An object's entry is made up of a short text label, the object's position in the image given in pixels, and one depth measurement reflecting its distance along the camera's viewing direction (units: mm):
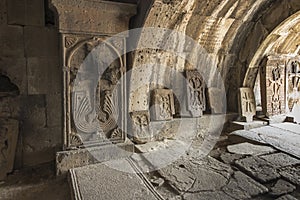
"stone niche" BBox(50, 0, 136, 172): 2266
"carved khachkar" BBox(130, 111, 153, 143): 2966
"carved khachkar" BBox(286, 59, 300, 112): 4098
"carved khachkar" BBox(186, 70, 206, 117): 3529
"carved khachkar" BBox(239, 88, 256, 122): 3881
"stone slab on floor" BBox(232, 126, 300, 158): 2881
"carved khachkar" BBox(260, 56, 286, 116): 3825
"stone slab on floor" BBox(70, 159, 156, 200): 1845
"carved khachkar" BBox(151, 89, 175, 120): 3260
